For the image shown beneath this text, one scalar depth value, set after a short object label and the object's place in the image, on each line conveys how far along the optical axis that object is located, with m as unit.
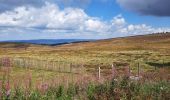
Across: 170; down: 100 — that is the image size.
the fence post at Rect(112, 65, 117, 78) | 6.95
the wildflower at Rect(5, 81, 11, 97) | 5.07
